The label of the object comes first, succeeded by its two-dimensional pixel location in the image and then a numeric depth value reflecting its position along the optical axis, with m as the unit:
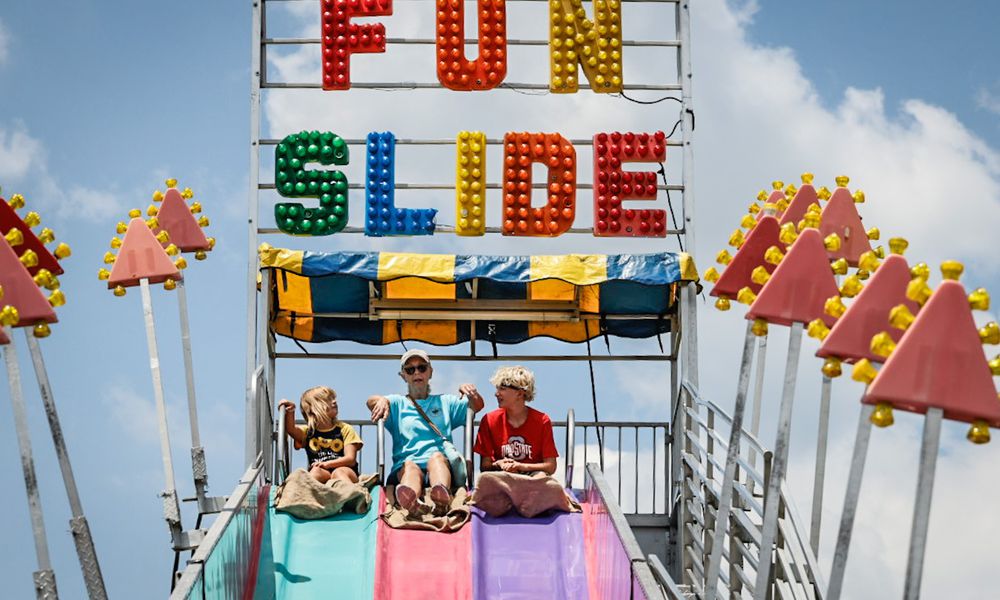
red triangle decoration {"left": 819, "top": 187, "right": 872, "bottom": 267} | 12.16
